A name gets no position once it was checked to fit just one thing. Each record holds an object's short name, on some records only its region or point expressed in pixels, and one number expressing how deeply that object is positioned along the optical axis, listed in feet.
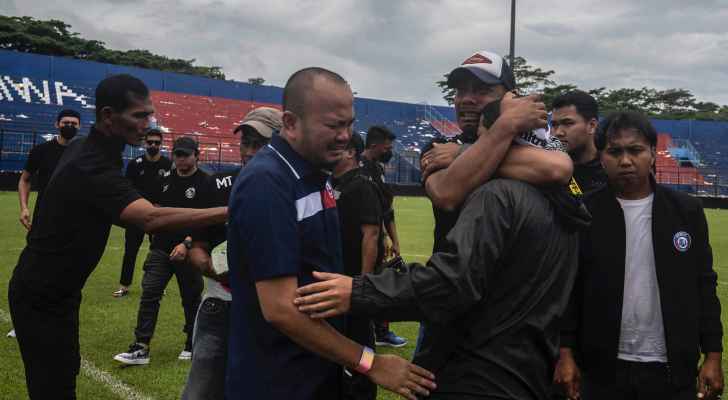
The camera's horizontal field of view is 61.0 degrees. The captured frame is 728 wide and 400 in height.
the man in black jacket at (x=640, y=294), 9.12
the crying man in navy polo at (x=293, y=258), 6.30
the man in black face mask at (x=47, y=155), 24.64
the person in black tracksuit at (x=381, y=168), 22.48
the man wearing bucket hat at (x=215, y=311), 11.36
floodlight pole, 46.39
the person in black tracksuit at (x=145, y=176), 27.25
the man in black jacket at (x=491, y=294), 6.06
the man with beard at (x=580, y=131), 14.42
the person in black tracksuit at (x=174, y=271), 19.61
